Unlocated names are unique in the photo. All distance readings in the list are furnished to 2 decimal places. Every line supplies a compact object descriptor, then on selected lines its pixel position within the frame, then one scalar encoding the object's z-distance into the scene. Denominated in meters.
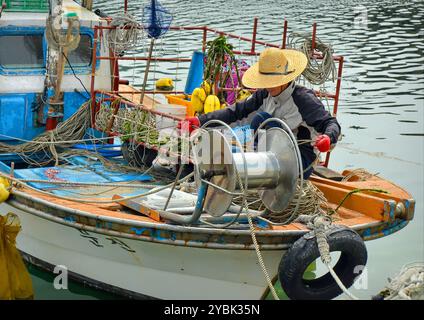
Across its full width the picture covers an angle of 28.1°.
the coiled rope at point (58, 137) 9.34
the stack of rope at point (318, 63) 8.84
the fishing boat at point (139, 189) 6.52
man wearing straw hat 7.23
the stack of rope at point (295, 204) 7.03
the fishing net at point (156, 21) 8.98
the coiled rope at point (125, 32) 9.54
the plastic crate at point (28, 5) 9.72
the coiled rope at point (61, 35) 9.05
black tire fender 6.48
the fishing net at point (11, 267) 7.39
